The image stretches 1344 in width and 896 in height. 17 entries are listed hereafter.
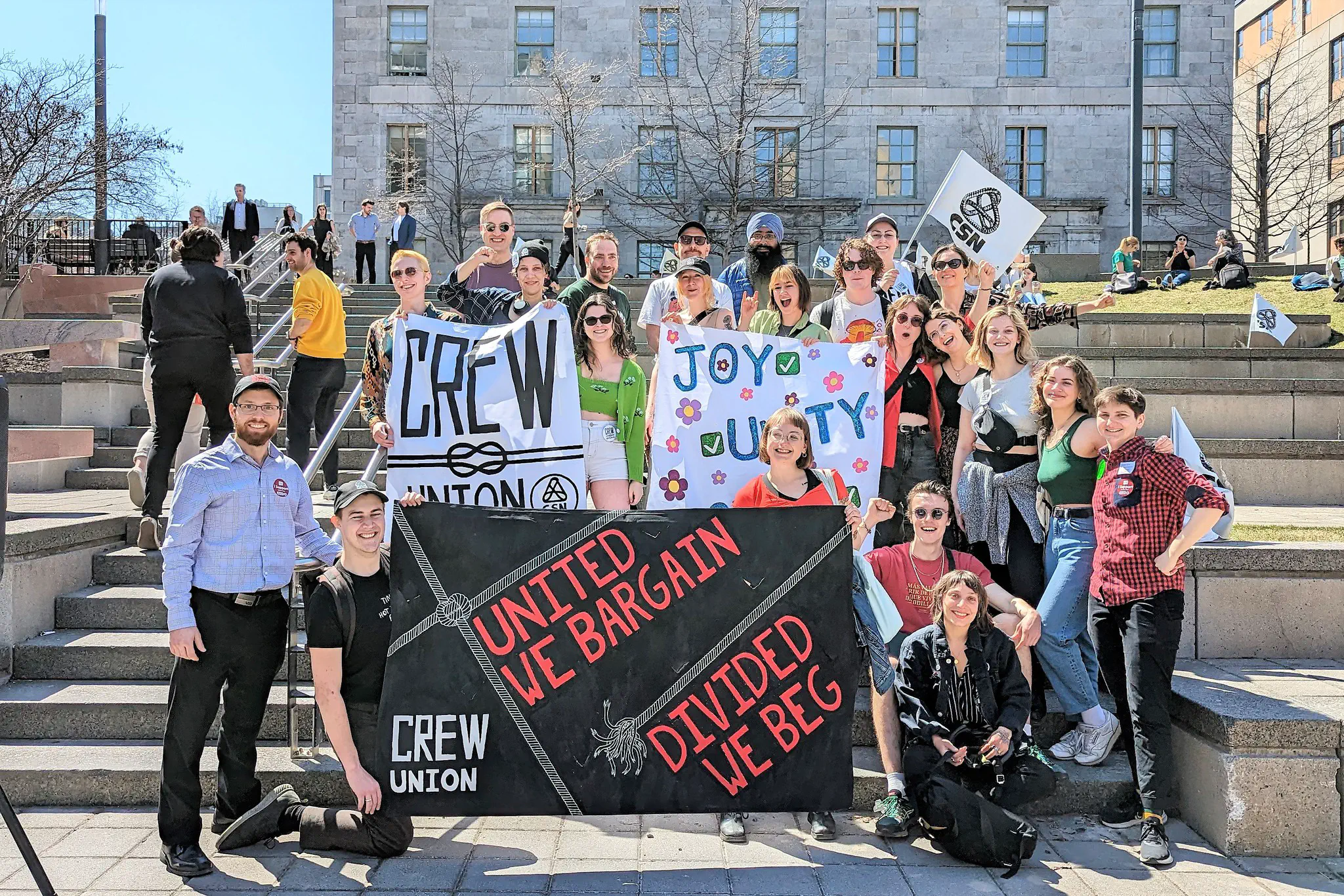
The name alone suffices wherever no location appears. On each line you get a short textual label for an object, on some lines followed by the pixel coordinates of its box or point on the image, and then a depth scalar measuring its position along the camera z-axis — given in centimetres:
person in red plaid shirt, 479
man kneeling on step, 453
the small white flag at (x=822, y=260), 1328
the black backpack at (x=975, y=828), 448
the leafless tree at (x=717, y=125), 3034
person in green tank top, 519
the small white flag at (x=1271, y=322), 1198
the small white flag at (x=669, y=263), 985
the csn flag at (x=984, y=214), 903
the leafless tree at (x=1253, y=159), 3159
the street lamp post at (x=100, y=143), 1969
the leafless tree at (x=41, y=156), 1855
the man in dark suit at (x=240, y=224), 1964
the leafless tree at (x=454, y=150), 3150
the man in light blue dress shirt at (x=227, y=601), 449
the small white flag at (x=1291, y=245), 2126
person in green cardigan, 575
